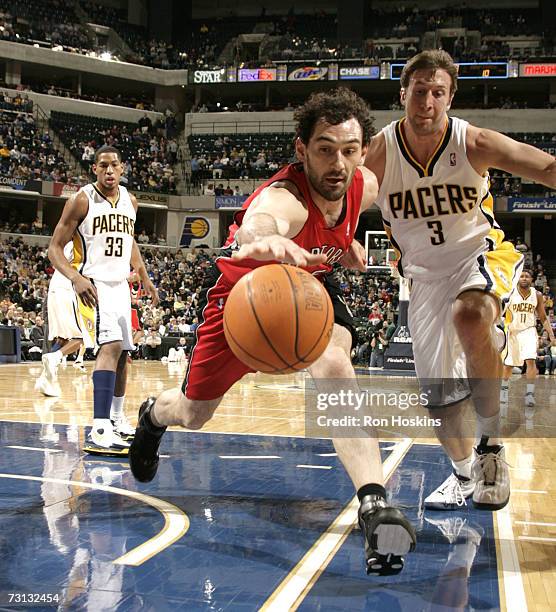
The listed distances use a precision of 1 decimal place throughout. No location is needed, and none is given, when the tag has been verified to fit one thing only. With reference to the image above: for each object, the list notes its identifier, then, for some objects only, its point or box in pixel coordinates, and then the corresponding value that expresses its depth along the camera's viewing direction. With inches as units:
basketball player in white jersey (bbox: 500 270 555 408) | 416.5
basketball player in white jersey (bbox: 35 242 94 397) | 345.7
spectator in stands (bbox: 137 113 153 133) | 1268.5
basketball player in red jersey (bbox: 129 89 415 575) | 93.3
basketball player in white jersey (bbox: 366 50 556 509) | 138.2
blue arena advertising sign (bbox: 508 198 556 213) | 1080.2
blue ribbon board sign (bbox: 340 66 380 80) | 1219.2
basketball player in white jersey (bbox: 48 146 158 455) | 202.2
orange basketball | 92.2
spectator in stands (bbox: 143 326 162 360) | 775.7
